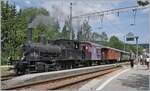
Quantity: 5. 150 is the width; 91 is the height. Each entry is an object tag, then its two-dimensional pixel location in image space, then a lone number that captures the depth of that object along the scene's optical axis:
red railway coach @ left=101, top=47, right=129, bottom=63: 50.69
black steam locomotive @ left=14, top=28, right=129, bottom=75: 25.91
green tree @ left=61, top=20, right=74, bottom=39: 97.35
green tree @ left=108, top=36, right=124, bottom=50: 116.81
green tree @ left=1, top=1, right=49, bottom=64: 48.62
